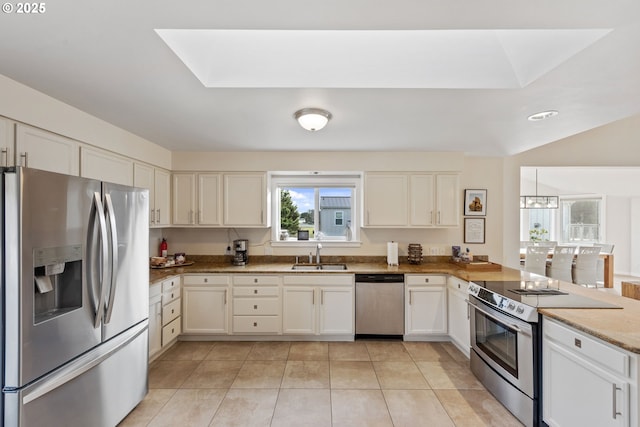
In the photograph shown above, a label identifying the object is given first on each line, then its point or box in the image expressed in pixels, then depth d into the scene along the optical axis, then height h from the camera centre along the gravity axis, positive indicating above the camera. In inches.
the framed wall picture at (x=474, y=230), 160.9 -7.9
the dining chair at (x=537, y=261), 211.5 -33.2
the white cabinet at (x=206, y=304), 135.3 -41.0
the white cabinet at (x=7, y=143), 68.8 +16.8
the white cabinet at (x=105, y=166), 93.2 +16.8
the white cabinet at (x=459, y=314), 120.4 -42.3
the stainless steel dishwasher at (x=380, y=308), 137.2 -43.1
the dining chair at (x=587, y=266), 212.5 -36.9
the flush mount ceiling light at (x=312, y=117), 88.7 +29.7
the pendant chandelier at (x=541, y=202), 279.3 +13.0
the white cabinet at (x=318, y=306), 136.1 -42.0
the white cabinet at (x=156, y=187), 123.4 +12.3
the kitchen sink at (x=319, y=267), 149.6 -26.9
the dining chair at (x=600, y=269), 223.8 -41.4
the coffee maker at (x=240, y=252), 149.9 -19.4
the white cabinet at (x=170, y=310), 121.1 -41.2
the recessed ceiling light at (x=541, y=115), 91.6 +32.1
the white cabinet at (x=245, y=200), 149.2 +7.4
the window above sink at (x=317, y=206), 167.8 +5.2
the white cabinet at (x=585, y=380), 56.4 -35.5
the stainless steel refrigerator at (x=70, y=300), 55.1 -19.2
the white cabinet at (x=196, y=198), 148.3 +8.3
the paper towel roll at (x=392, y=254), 151.2 -19.9
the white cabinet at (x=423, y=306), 136.7 -42.0
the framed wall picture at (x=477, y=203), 160.2 +6.8
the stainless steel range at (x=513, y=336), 78.5 -36.2
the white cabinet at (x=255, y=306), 135.9 -42.1
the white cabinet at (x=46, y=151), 73.2 +17.1
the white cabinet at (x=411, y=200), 149.9 +7.8
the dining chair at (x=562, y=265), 213.6 -35.8
